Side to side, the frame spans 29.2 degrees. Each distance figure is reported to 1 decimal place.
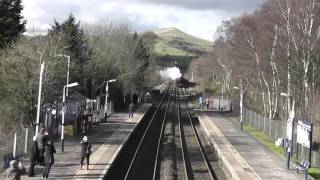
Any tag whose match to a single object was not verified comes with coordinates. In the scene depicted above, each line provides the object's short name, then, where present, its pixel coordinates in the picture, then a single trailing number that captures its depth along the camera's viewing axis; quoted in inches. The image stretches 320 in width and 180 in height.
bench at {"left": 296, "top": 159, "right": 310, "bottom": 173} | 947.3
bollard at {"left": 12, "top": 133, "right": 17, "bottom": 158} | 985.5
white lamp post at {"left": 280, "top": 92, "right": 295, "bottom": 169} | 1087.0
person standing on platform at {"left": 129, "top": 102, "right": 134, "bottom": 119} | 2158.0
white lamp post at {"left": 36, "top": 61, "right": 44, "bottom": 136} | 1003.3
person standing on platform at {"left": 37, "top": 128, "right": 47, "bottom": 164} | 903.7
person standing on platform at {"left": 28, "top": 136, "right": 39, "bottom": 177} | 874.1
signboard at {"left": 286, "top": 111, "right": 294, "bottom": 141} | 1107.9
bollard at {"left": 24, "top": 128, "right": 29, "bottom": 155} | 1071.0
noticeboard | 1043.9
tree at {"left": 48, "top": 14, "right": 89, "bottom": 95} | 1958.7
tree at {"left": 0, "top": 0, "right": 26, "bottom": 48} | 1755.7
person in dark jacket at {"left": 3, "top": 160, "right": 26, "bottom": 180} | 610.5
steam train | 5687.5
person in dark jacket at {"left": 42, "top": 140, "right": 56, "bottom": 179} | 860.6
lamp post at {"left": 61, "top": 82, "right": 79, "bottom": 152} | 1155.6
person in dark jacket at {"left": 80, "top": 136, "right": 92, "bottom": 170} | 981.2
